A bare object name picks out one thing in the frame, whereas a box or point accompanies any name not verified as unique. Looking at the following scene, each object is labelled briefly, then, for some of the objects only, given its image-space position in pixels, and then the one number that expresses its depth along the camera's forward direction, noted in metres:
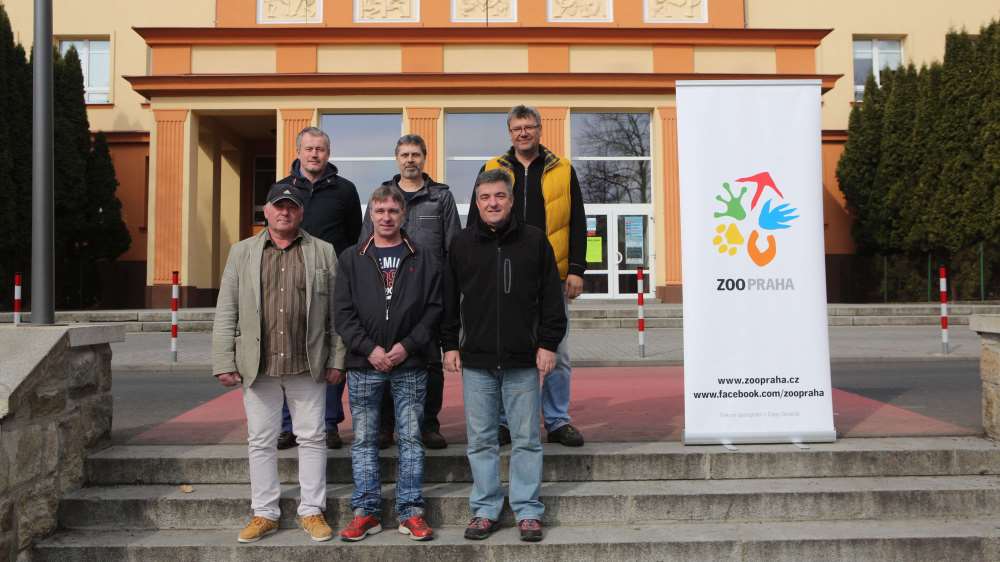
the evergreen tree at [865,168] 20.14
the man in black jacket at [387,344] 3.67
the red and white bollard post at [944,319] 10.58
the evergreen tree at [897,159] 19.59
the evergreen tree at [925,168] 19.12
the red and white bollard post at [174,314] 10.17
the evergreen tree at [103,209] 20.12
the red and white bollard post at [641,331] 10.21
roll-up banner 4.55
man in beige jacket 3.70
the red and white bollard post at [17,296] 12.16
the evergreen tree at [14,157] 17.25
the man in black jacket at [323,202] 4.46
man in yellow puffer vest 4.40
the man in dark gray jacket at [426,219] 4.40
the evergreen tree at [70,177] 19.16
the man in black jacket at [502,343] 3.63
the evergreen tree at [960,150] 18.56
